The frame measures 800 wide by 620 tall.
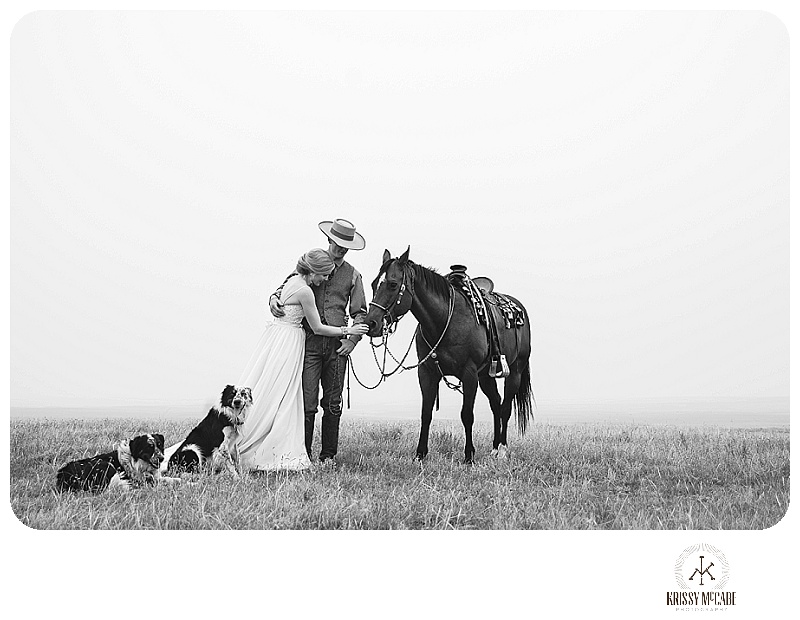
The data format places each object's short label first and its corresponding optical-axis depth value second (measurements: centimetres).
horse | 666
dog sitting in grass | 620
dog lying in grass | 588
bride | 671
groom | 695
